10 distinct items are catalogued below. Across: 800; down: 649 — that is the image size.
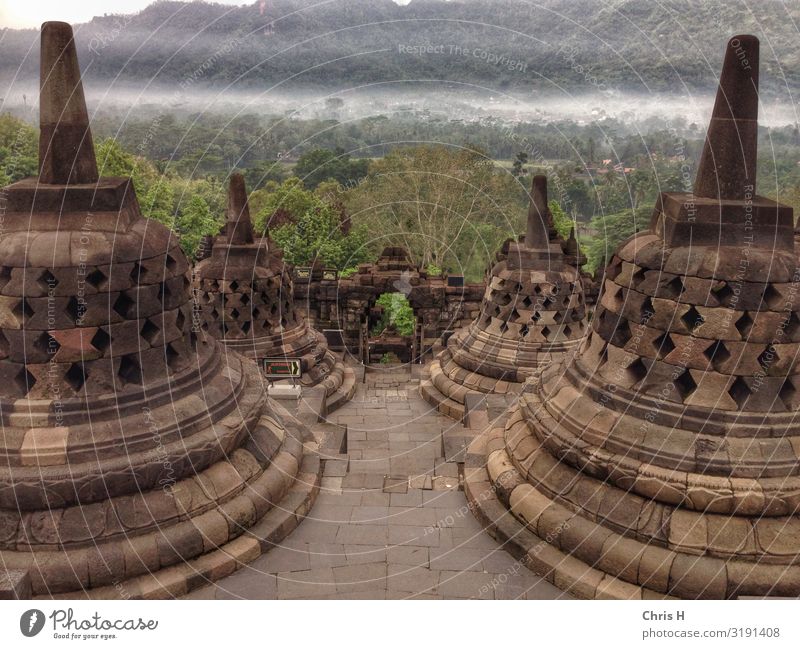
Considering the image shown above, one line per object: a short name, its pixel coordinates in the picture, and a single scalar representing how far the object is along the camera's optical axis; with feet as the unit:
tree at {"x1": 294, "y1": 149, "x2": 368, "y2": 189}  164.55
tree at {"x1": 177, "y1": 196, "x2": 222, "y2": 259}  101.30
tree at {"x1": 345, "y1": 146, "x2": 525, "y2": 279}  111.75
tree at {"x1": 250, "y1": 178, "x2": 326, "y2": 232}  123.13
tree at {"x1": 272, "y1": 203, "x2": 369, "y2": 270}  108.58
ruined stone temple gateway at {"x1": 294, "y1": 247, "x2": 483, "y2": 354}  59.93
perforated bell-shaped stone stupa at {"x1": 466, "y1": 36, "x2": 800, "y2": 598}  16.31
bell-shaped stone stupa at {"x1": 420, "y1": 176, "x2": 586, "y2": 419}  38.96
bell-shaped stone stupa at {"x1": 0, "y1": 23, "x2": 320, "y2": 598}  16.58
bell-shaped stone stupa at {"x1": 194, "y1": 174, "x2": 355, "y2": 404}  39.99
